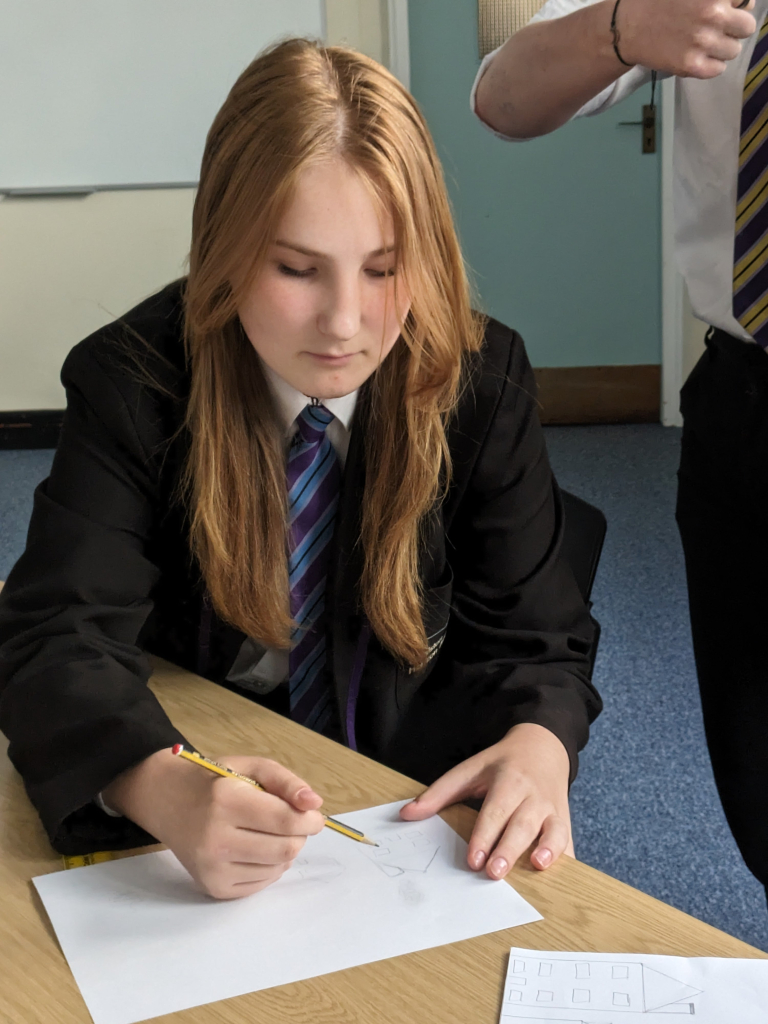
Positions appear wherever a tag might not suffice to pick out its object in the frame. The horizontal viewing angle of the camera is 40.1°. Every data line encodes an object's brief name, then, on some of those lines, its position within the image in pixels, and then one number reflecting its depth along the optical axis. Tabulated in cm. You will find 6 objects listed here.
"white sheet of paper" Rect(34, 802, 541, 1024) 59
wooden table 56
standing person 95
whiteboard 386
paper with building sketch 55
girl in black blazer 78
